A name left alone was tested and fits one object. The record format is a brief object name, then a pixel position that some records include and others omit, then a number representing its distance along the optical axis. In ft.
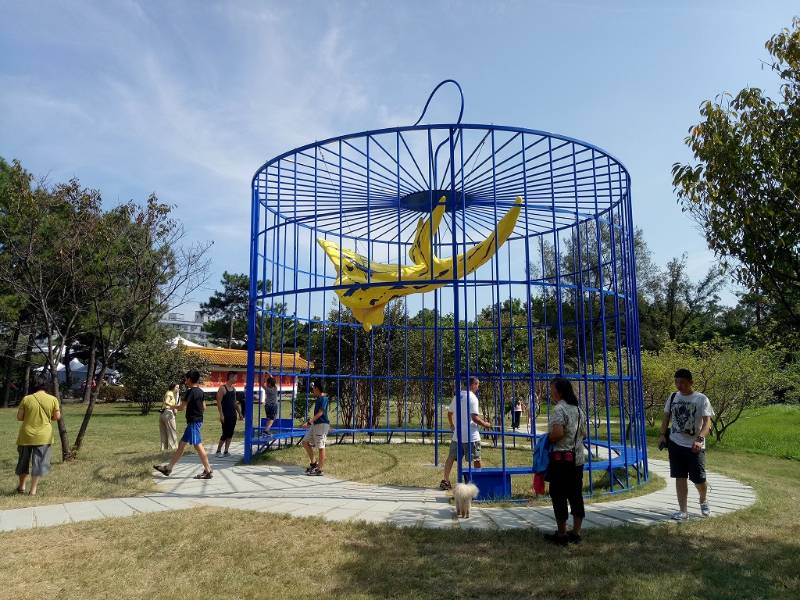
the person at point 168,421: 36.97
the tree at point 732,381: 51.29
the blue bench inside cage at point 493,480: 22.38
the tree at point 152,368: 86.28
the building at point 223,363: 116.98
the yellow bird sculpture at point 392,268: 30.45
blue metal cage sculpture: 23.82
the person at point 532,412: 25.06
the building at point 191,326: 355.48
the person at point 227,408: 34.71
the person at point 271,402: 39.21
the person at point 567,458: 17.10
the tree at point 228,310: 189.98
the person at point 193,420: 26.32
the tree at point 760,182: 16.76
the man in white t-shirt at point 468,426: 23.25
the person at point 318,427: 28.50
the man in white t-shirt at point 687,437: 19.79
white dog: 19.45
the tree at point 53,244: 32.73
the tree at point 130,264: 34.40
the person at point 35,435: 23.80
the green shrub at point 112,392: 112.57
